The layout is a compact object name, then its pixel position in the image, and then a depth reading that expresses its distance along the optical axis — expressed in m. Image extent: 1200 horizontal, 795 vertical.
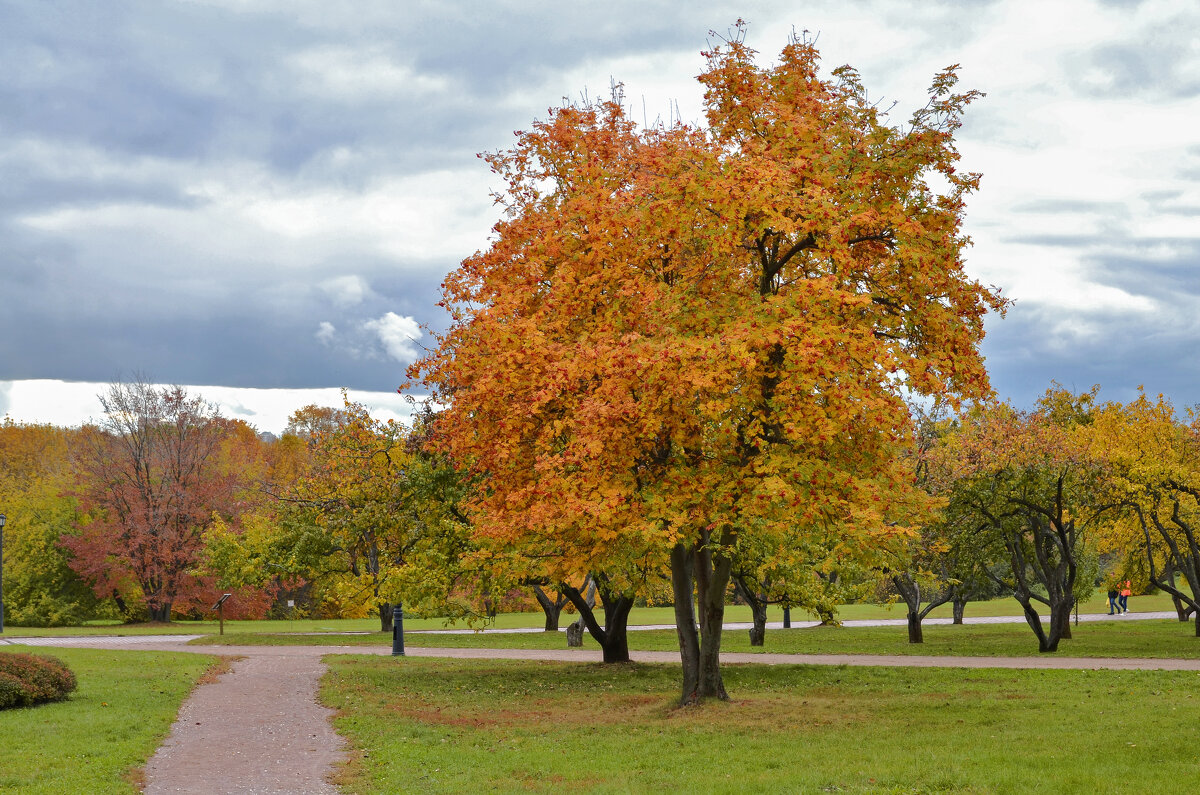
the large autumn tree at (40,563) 45.19
